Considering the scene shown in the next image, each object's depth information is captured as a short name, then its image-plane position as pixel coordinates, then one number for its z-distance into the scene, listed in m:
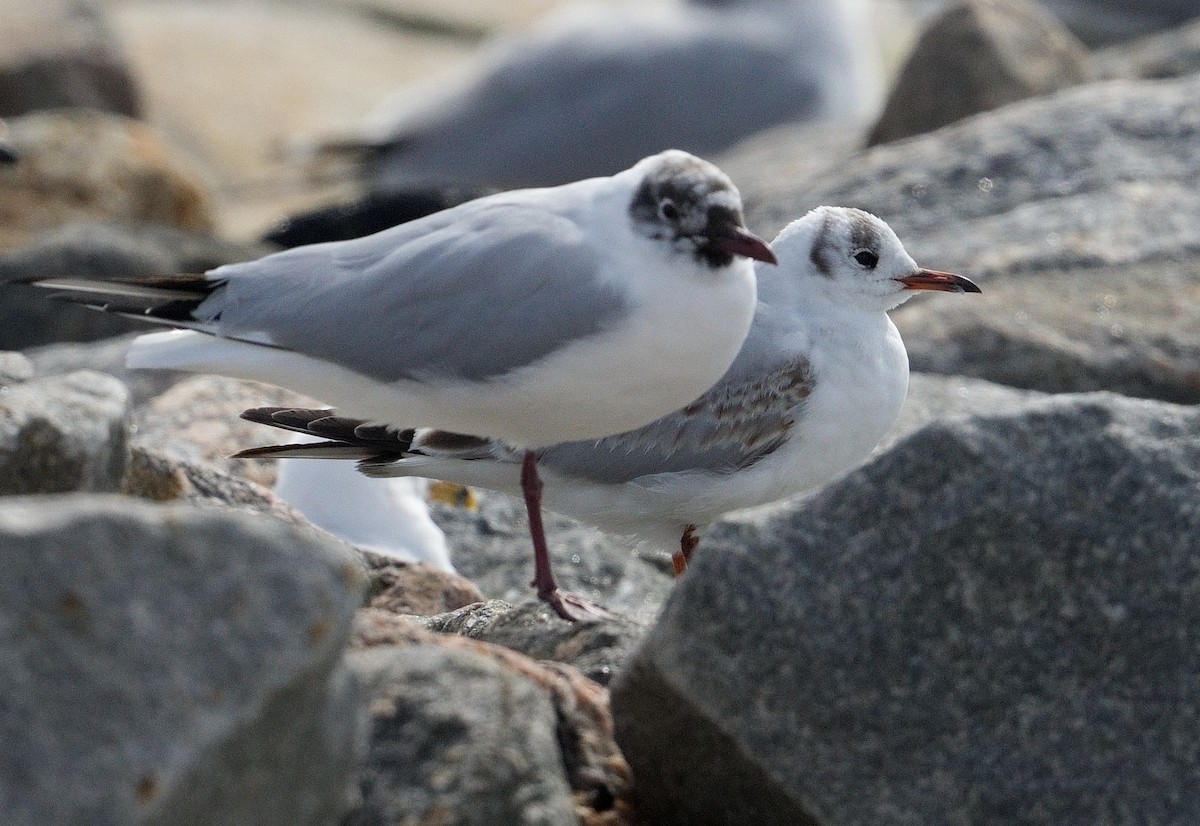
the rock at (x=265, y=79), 30.05
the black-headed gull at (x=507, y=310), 8.08
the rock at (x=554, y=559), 12.76
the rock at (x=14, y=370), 9.23
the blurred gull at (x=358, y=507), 12.15
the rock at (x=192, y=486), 9.80
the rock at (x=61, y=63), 27.81
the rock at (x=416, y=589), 10.69
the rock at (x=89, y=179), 22.02
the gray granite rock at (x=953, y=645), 6.74
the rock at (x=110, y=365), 15.58
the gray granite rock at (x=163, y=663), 5.10
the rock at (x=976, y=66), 20.30
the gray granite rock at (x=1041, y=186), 15.80
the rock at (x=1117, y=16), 40.22
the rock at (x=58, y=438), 7.46
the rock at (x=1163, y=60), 20.61
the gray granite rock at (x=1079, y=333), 13.98
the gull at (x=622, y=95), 25.70
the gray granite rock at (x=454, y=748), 6.16
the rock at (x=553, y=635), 8.47
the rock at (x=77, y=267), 18.50
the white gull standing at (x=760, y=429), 10.63
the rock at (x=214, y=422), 13.27
